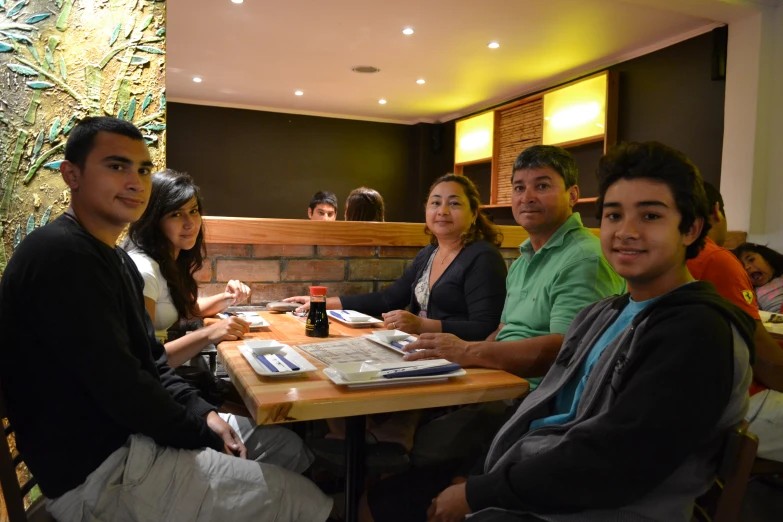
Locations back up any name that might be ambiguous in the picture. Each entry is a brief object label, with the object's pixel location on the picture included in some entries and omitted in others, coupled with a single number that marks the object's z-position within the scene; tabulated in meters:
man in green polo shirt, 1.47
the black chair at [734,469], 0.87
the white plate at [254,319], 1.91
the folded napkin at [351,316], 2.03
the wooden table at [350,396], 1.09
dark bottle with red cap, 1.79
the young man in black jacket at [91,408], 1.05
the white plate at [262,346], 1.45
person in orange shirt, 1.73
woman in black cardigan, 2.08
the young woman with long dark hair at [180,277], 1.52
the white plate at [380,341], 1.54
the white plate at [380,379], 1.18
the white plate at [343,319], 2.00
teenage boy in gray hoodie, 0.91
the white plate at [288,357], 1.23
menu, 1.45
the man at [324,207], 5.04
